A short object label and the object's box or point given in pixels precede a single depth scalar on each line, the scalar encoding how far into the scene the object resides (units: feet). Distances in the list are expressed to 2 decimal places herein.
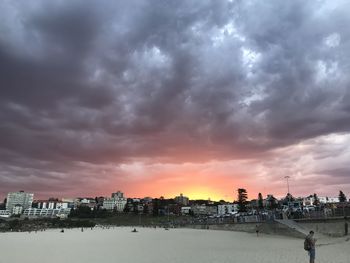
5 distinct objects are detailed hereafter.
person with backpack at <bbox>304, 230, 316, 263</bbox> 61.41
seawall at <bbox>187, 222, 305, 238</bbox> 157.29
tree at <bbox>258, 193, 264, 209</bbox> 597.52
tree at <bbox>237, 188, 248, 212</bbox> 533.96
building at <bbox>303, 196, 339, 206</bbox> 530.18
